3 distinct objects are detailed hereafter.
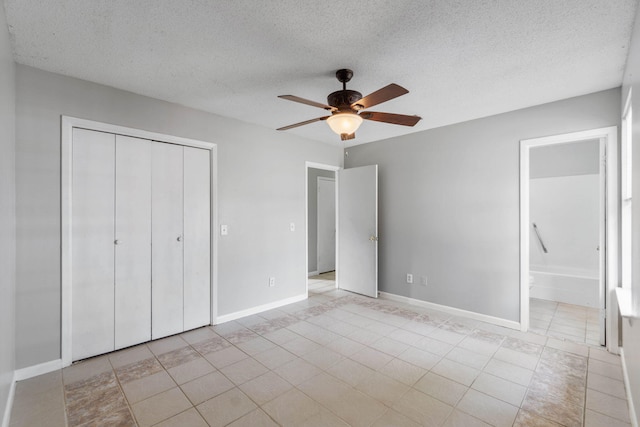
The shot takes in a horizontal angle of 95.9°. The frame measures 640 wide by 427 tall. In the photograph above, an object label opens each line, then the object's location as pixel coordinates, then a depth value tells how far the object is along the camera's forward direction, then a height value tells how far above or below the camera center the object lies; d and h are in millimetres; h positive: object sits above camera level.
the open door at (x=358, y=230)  4398 -279
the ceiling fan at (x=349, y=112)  2159 +779
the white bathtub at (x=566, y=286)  4027 -1086
